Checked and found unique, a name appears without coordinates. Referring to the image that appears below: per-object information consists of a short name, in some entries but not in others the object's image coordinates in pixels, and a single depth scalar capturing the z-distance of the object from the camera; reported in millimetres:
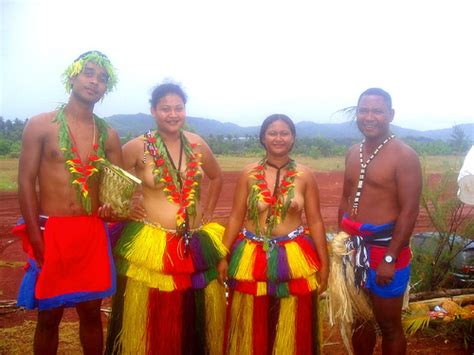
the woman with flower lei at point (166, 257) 3299
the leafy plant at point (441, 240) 4949
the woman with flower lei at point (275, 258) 3217
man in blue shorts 3113
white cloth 3223
